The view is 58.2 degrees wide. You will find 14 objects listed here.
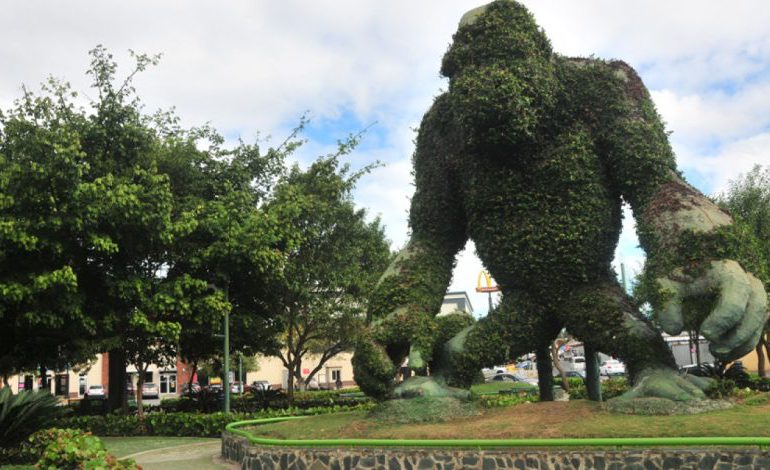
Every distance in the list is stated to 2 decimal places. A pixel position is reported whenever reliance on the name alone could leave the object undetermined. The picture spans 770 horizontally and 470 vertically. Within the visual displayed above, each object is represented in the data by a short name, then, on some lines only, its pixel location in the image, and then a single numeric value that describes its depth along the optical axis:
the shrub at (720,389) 6.57
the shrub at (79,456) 6.05
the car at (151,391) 38.25
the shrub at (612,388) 13.02
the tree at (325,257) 15.88
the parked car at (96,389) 37.88
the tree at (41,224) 11.48
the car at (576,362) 42.62
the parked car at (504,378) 32.56
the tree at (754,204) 18.03
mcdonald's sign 32.67
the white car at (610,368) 35.68
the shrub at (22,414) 8.45
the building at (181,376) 42.94
